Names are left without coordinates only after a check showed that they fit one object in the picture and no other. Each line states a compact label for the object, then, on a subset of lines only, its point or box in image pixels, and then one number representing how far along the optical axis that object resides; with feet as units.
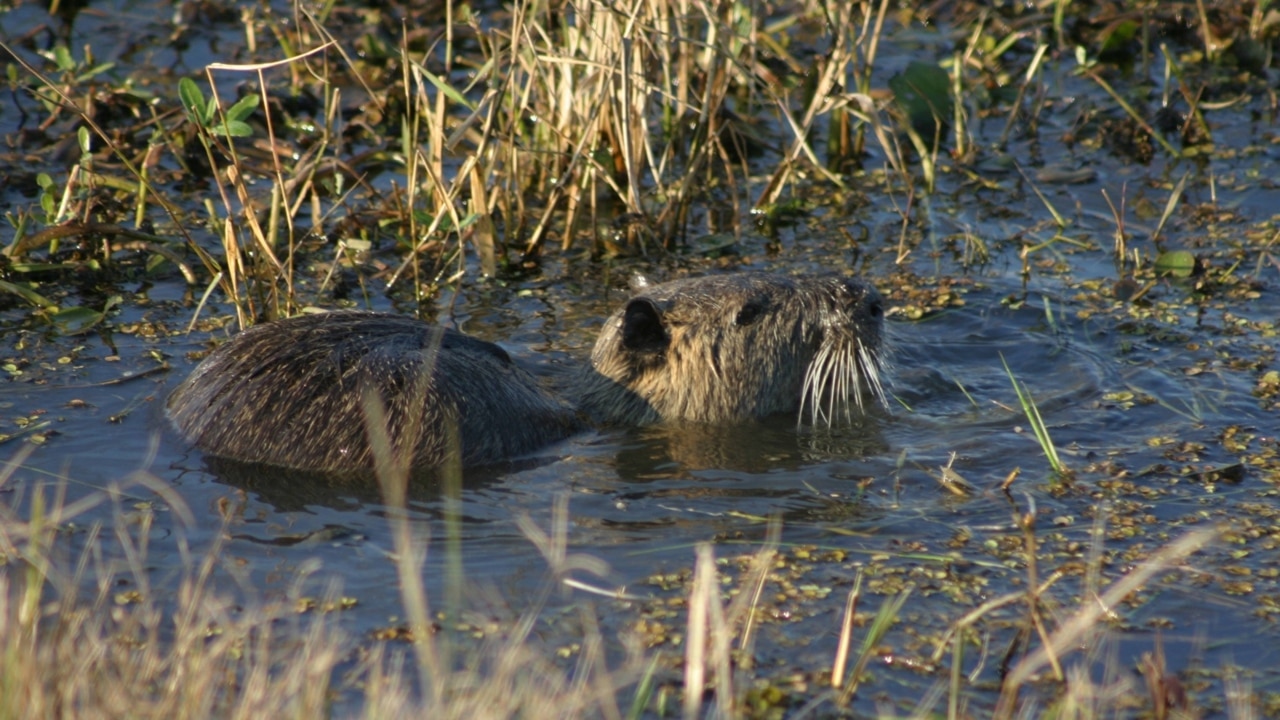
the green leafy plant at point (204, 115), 31.04
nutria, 27.76
